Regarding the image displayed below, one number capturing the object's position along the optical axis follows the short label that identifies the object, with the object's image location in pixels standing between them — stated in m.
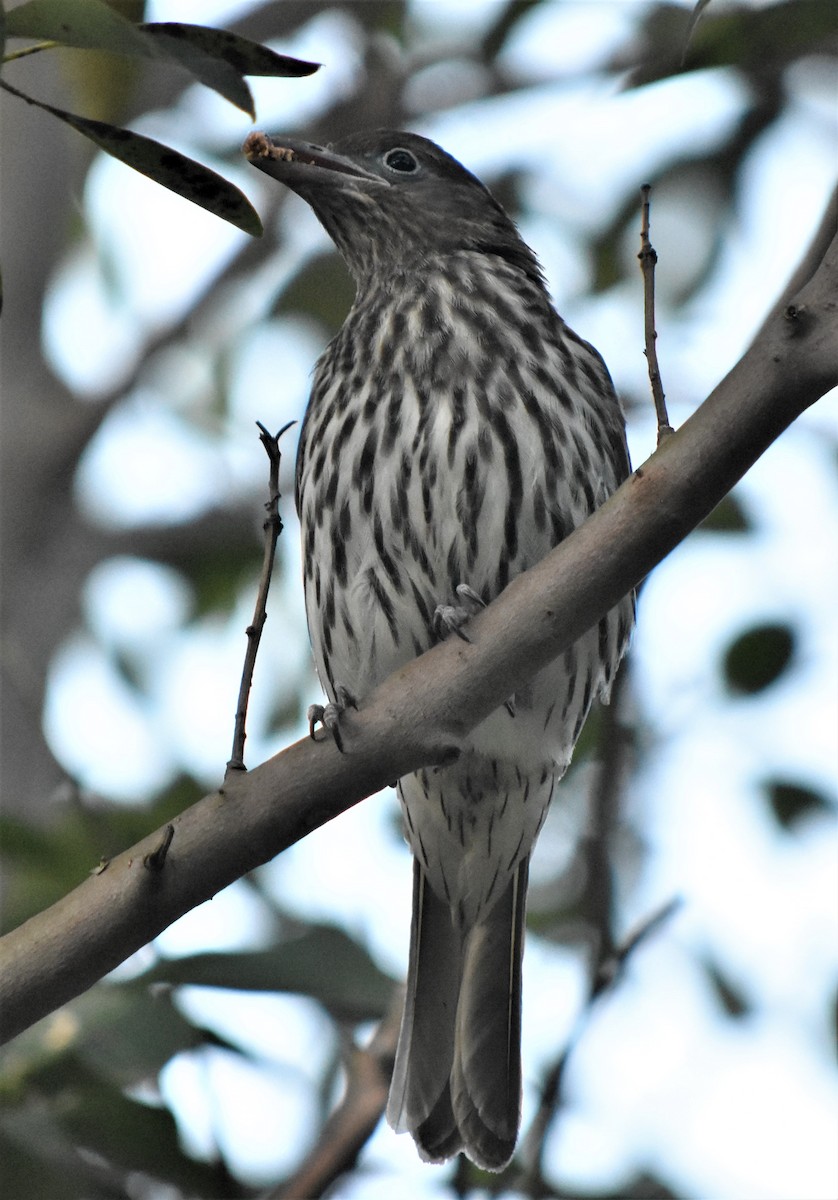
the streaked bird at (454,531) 6.76
